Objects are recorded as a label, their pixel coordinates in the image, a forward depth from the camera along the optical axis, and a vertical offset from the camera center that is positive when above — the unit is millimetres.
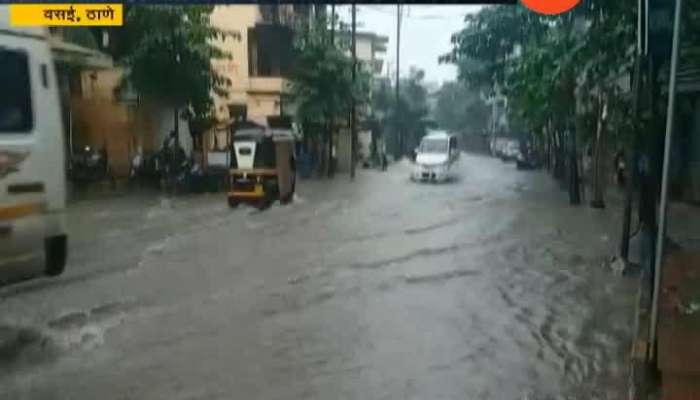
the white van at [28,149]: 6555 -569
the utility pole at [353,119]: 33312 -1805
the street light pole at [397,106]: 45919 -1860
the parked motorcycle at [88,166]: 22797 -2413
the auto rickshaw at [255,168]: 20297 -2197
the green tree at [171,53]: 22844 +637
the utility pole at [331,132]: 32666 -2245
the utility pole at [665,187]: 4324 -577
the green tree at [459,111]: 65875 -2793
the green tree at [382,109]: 48781 -2047
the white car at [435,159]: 33188 -3258
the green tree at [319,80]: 31812 -156
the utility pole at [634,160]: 9641 -1069
